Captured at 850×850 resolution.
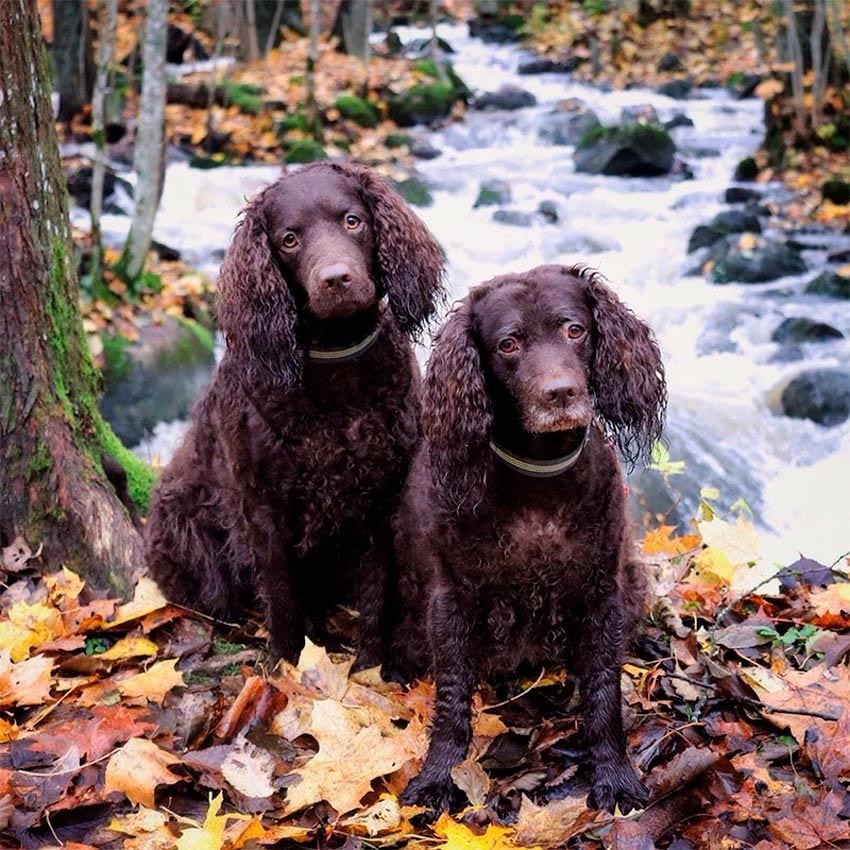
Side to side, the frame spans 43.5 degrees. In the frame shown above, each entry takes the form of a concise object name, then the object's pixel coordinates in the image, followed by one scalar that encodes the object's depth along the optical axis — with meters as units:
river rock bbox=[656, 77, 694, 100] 19.16
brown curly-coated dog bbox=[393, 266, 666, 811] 3.12
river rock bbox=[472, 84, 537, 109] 18.84
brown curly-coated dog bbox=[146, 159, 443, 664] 3.69
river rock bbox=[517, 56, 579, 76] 21.48
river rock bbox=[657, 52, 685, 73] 20.91
